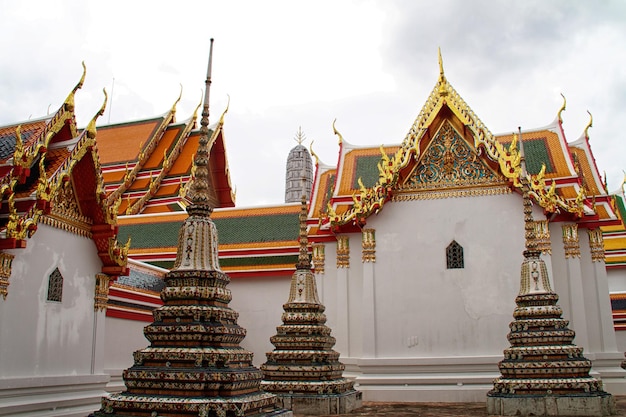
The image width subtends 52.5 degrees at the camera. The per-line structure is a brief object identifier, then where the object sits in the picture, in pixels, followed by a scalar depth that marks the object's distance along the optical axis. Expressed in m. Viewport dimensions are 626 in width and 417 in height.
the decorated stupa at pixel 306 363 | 7.46
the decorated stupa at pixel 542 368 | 7.11
